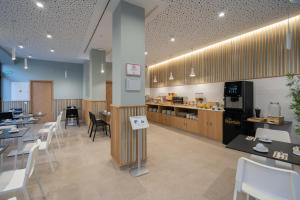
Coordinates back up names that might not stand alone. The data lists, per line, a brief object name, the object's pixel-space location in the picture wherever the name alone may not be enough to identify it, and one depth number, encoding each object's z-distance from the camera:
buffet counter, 4.58
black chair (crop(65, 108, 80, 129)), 6.46
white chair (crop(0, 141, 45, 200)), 1.54
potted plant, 3.29
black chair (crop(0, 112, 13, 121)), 4.56
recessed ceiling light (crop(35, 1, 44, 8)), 2.73
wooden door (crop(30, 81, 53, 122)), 7.27
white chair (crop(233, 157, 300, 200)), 1.13
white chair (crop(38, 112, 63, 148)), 3.80
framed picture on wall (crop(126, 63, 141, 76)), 2.81
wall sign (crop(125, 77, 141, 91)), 2.82
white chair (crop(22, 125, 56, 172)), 2.62
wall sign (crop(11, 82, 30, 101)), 6.81
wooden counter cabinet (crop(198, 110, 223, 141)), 4.48
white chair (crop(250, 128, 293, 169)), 2.20
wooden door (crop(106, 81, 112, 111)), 7.83
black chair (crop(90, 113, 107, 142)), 4.66
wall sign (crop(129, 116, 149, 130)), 2.55
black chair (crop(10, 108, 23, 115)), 6.01
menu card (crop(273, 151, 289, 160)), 1.58
